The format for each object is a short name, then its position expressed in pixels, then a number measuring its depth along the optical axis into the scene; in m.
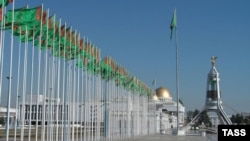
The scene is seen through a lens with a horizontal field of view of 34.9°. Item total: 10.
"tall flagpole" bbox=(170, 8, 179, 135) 57.00
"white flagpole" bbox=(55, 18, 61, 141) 23.11
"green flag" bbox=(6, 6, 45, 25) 18.53
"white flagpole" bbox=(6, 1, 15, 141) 17.06
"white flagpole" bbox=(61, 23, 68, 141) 23.50
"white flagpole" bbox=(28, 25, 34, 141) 19.89
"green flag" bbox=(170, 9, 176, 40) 57.00
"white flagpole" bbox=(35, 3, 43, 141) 20.09
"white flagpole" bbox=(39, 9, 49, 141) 20.16
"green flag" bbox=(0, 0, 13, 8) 17.33
